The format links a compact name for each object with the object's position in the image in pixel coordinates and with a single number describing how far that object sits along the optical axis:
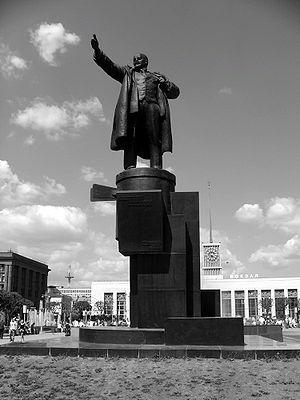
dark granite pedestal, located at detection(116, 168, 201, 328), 12.20
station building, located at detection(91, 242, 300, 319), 101.00
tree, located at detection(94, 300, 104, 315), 102.62
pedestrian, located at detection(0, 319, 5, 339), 28.24
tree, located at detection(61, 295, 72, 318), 116.88
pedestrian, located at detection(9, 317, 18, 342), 25.77
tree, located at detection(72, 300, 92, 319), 98.75
